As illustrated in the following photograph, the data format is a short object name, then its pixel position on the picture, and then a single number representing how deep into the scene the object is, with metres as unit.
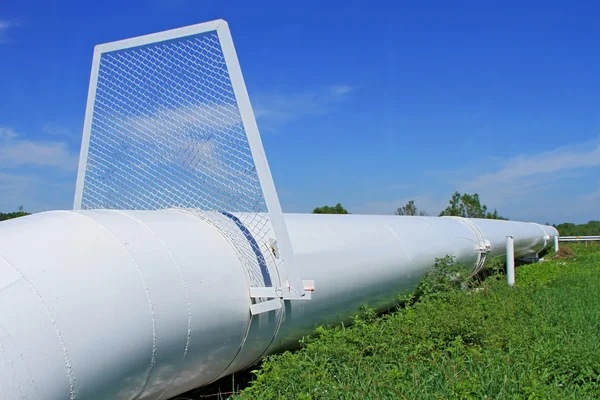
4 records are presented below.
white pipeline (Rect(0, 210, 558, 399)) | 2.57
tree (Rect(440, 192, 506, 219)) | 25.83
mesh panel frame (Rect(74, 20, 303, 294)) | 3.92
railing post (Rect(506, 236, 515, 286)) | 9.92
